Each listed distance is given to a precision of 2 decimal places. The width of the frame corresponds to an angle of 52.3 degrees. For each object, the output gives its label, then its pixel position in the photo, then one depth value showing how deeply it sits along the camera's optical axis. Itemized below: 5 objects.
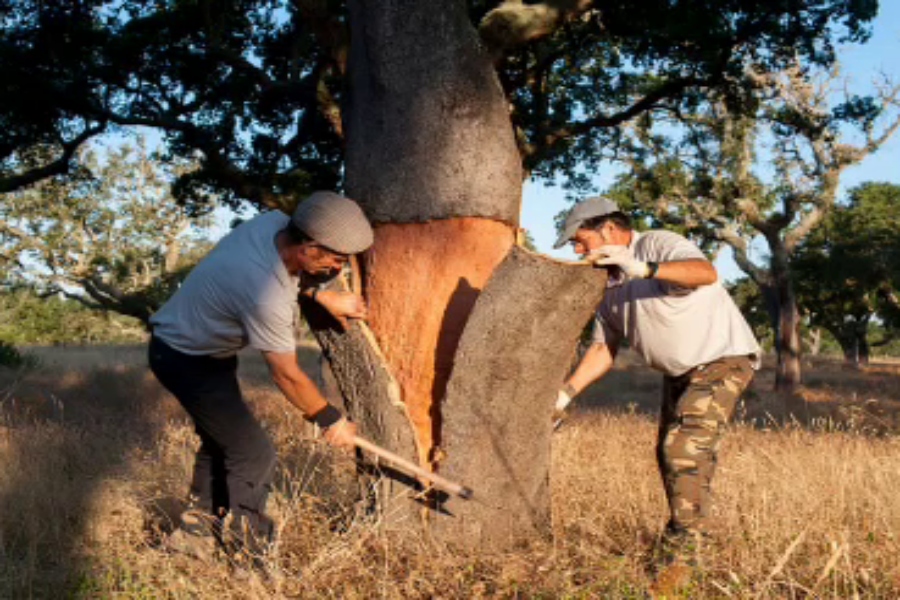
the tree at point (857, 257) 31.20
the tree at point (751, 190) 20.25
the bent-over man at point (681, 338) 4.50
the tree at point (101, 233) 28.66
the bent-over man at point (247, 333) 4.25
